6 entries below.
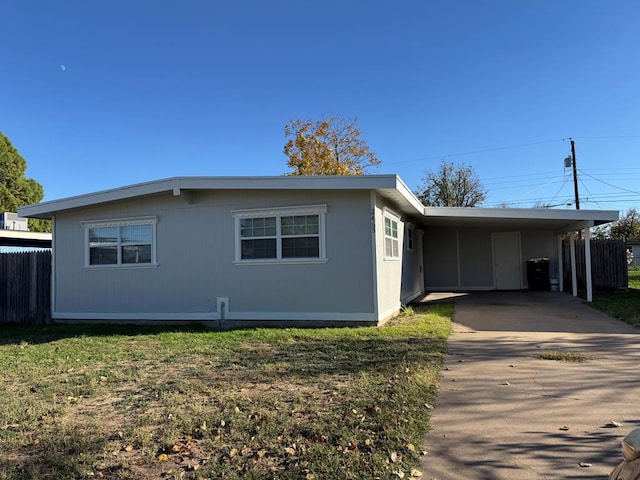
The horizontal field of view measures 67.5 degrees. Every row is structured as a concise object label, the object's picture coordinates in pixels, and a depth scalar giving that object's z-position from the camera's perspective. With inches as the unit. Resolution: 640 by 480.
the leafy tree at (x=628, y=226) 1716.3
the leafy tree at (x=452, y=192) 1483.8
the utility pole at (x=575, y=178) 1077.1
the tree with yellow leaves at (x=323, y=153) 1173.1
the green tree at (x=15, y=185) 1226.6
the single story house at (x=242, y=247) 370.6
